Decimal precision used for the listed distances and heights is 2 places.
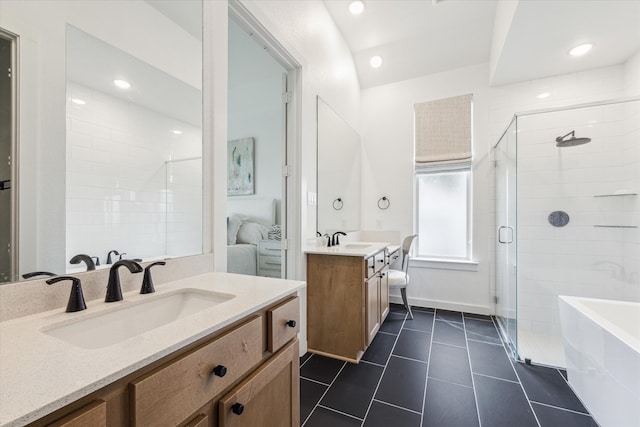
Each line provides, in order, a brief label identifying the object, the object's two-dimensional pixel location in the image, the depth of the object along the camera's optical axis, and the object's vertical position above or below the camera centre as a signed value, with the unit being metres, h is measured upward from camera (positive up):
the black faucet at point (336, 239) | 2.67 -0.24
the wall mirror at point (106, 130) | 0.81 +0.32
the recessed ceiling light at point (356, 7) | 2.63 +2.07
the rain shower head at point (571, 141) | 2.55 +0.71
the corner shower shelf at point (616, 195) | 2.37 +0.19
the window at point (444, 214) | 3.30 +0.01
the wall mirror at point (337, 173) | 2.59 +0.47
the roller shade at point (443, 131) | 3.23 +1.04
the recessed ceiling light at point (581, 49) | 2.37 +1.50
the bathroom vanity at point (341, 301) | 2.10 -0.70
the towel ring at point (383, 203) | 3.59 +0.16
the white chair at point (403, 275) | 2.93 -0.67
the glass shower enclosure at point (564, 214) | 2.40 +0.01
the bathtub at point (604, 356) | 1.23 -0.75
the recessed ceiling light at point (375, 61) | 3.32 +1.92
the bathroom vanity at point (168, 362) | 0.46 -0.33
